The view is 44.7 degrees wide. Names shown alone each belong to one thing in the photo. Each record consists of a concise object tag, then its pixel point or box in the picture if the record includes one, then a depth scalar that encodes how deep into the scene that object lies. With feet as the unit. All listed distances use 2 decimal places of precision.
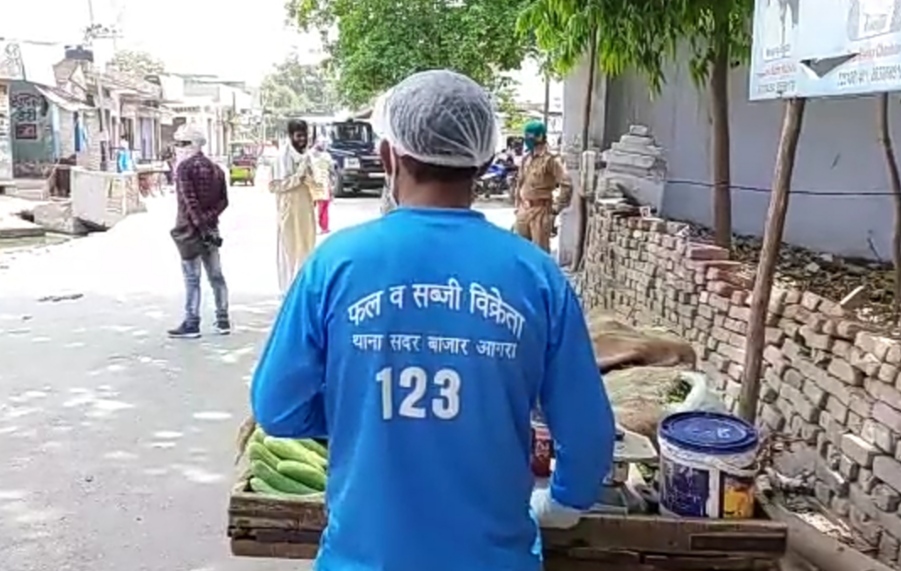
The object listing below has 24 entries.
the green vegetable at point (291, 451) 9.50
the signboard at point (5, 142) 85.71
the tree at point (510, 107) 79.00
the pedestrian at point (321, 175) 30.86
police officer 29.81
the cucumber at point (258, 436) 9.93
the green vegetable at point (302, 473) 9.29
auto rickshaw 99.91
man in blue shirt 5.96
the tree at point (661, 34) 21.47
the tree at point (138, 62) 183.35
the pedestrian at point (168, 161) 97.60
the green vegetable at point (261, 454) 9.45
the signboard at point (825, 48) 11.30
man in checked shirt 25.76
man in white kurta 29.30
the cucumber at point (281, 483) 9.20
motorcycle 80.69
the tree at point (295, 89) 230.89
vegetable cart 8.23
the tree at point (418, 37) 62.28
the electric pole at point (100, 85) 92.22
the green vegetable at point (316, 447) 9.73
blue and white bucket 8.23
